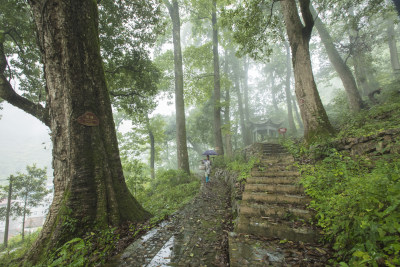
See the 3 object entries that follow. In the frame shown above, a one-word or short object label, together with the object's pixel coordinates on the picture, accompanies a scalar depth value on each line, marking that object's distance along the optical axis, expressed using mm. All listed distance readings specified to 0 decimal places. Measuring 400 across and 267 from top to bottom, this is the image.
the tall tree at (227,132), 14547
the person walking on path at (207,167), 9650
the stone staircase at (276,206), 3043
